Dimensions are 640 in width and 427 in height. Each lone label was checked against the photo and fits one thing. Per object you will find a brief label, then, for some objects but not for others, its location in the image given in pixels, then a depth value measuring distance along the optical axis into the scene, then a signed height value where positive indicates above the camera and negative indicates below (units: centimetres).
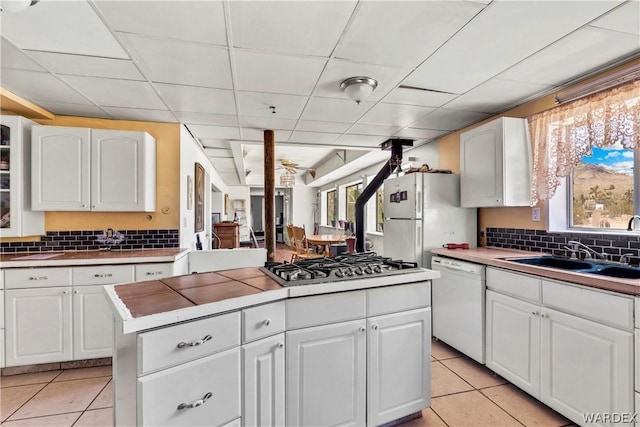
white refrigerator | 318 -3
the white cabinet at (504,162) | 265 +45
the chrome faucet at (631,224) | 203 -7
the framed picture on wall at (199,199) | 416 +22
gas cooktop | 165 -33
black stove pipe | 412 +51
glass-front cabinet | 258 +35
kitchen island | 115 -62
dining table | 598 -53
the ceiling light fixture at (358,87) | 225 +94
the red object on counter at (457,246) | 308 -33
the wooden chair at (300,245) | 573 -63
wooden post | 363 +24
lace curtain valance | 196 +59
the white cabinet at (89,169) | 269 +41
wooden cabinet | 561 -37
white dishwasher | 246 -80
